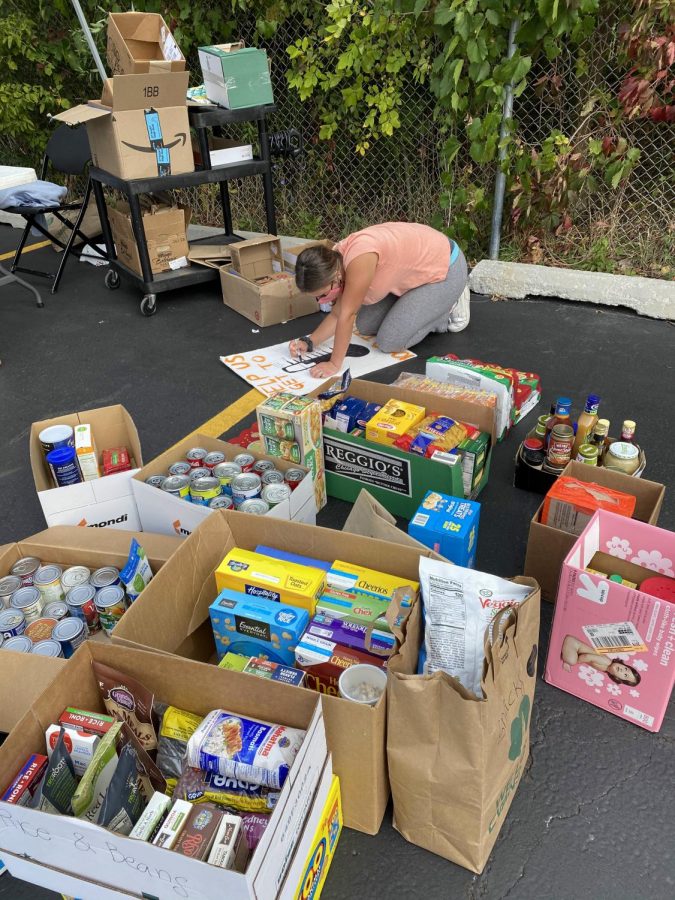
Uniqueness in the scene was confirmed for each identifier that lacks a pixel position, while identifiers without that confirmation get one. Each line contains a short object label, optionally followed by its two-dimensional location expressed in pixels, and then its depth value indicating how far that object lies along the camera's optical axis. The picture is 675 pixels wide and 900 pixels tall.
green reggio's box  2.82
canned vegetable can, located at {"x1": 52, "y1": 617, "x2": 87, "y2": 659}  2.12
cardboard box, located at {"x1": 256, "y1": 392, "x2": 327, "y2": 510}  2.86
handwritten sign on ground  4.13
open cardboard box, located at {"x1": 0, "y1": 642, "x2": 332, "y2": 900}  1.33
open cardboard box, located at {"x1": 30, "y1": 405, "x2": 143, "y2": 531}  2.72
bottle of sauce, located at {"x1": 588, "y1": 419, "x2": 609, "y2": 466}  2.77
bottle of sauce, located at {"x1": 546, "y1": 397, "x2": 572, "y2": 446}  2.84
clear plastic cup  1.80
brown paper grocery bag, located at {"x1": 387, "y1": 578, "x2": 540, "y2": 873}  1.53
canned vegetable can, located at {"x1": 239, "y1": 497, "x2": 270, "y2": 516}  2.55
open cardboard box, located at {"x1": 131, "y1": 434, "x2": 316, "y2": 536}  2.58
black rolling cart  4.73
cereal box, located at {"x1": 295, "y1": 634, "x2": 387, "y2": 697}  1.88
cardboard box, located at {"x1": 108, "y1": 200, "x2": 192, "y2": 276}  5.07
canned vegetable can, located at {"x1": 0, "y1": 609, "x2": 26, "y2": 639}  2.16
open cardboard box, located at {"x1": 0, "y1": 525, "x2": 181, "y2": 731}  1.96
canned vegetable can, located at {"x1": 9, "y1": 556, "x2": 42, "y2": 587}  2.38
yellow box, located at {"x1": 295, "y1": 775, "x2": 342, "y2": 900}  1.64
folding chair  5.48
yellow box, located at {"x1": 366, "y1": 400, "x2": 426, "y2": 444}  2.95
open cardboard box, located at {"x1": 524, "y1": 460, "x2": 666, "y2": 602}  2.41
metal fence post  4.56
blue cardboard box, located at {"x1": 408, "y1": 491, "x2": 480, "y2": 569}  2.46
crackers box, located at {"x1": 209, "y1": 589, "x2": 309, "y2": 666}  1.99
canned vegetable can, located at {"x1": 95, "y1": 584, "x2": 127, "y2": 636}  2.21
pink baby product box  1.94
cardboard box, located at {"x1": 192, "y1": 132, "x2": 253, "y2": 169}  5.10
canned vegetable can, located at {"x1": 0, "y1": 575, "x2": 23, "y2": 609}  2.29
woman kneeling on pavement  3.70
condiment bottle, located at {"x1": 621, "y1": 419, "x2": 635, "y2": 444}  2.75
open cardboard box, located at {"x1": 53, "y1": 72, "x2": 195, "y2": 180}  4.41
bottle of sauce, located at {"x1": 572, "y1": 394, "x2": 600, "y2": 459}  2.83
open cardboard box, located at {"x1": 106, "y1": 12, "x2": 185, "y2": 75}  4.77
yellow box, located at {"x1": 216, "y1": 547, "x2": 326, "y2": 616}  2.07
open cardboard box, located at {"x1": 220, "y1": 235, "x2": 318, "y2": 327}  4.85
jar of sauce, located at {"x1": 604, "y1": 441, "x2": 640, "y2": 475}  2.73
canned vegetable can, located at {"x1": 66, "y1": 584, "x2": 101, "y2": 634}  2.25
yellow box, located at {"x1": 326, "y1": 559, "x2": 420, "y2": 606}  2.07
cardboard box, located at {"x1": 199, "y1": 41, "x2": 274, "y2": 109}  4.75
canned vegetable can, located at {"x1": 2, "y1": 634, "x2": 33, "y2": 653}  2.08
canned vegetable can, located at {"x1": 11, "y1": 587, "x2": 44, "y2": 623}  2.24
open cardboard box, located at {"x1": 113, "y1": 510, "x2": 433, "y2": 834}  1.68
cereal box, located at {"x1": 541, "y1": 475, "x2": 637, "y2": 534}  2.41
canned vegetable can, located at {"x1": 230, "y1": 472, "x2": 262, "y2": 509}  2.63
